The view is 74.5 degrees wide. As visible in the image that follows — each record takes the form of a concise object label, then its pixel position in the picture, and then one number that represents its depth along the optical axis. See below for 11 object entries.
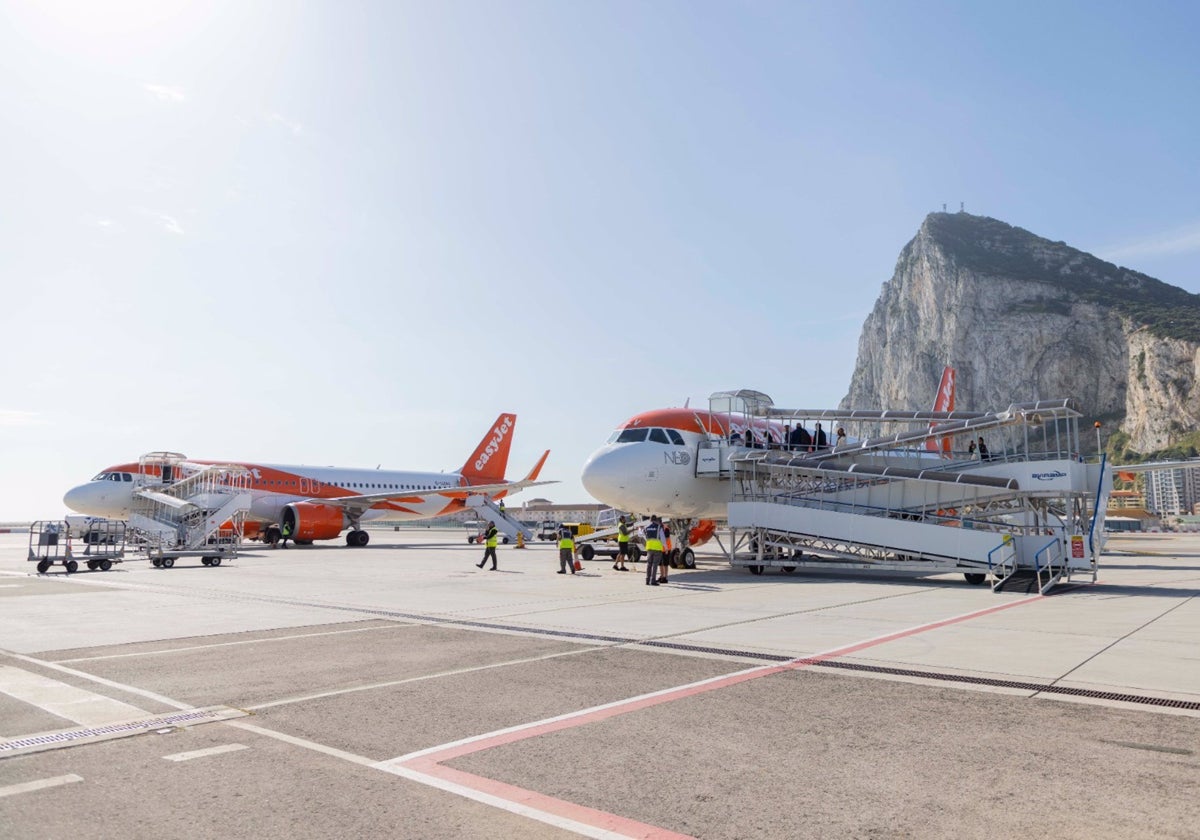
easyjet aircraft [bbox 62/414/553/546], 37.50
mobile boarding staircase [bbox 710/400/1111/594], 19.41
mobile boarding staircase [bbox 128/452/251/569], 29.55
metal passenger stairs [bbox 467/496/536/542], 52.53
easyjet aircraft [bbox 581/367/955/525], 22.38
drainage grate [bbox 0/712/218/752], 5.45
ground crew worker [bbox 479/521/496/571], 25.19
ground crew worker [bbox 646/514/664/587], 18.91
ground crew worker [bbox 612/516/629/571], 24.60
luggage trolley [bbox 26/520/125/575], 23.66
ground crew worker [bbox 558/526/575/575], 22.48
